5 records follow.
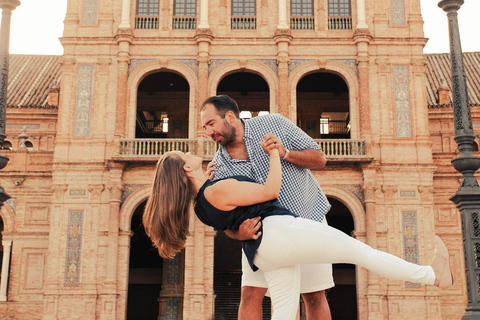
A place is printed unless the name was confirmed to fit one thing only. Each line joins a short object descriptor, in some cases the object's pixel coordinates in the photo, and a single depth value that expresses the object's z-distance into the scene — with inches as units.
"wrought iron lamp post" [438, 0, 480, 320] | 366.6
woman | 154.6
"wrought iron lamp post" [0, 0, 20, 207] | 449.4
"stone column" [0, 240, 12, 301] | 964.0
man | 179.5
